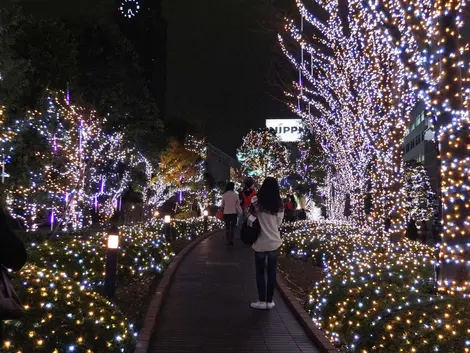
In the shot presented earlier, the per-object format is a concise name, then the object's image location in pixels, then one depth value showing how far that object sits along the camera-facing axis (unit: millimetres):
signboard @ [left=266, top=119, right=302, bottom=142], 66750
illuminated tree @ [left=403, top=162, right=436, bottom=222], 27197
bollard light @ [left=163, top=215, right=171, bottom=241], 15199
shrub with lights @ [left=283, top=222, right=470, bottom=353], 4098
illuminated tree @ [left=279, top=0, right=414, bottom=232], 11297
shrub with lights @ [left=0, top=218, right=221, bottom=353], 4000
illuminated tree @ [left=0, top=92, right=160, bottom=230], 12984
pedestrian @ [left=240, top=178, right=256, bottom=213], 12602
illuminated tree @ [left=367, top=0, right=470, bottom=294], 5762
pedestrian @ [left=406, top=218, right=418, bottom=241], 20922
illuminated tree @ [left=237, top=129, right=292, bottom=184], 37500
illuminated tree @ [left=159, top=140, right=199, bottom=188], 24328
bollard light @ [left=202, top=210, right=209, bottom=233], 22391
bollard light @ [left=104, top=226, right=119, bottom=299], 6531
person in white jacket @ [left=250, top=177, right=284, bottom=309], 6898
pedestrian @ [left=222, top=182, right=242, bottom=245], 14391
